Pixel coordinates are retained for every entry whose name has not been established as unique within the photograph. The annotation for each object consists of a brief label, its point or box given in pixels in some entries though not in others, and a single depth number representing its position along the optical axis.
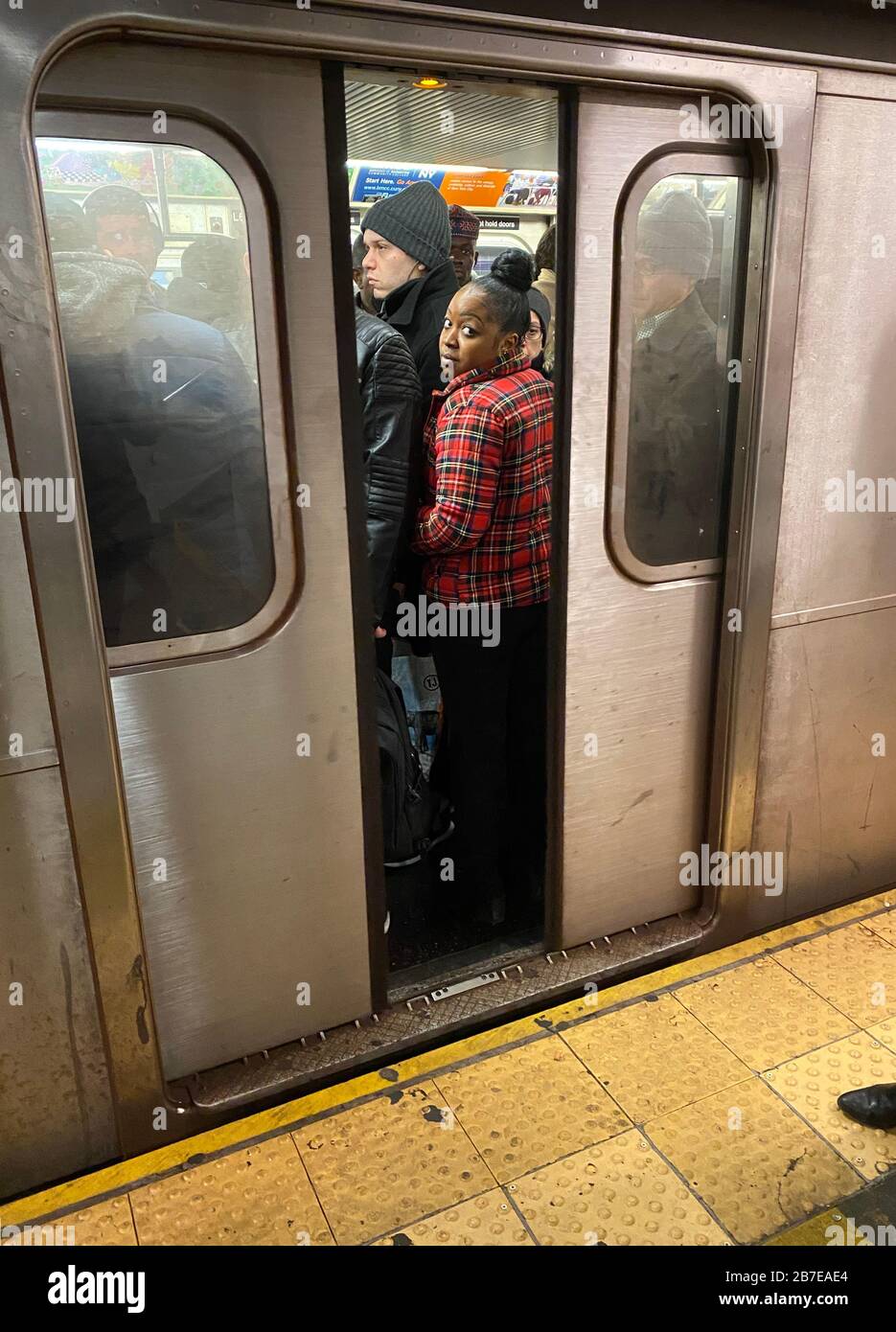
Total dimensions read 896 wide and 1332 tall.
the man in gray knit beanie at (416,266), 2.88
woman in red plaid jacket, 2.64
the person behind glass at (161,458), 1.87
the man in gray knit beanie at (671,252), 2.36
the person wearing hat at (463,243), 3.78
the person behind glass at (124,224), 1.79
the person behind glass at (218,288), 1.90
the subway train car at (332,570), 1.81
